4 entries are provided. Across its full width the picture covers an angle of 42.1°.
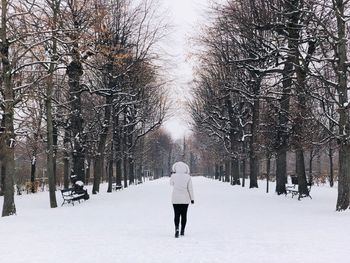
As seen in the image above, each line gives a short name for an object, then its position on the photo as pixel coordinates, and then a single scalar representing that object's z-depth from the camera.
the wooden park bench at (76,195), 21.03
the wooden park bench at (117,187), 34.66
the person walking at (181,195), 10.44
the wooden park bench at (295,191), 21.53
